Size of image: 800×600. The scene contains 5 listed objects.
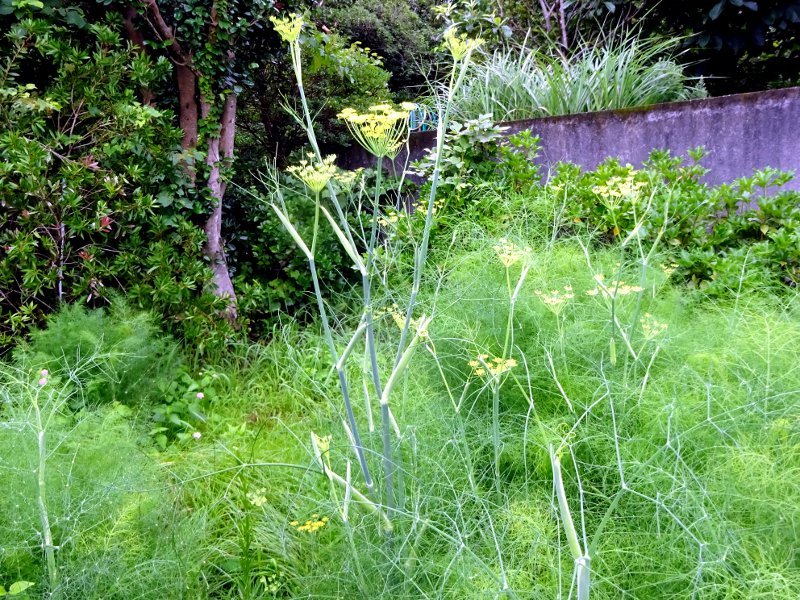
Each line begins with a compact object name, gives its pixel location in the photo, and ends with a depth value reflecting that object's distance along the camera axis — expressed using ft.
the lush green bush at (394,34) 35.53
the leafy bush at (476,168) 13.87
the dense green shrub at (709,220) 9.52
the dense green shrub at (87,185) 10.45
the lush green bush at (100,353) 9.61
